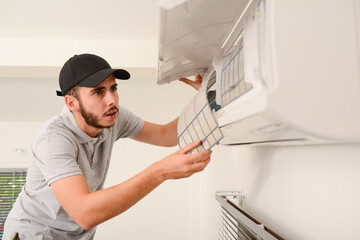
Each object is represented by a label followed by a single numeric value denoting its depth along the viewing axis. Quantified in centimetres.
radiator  73
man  97
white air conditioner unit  44
